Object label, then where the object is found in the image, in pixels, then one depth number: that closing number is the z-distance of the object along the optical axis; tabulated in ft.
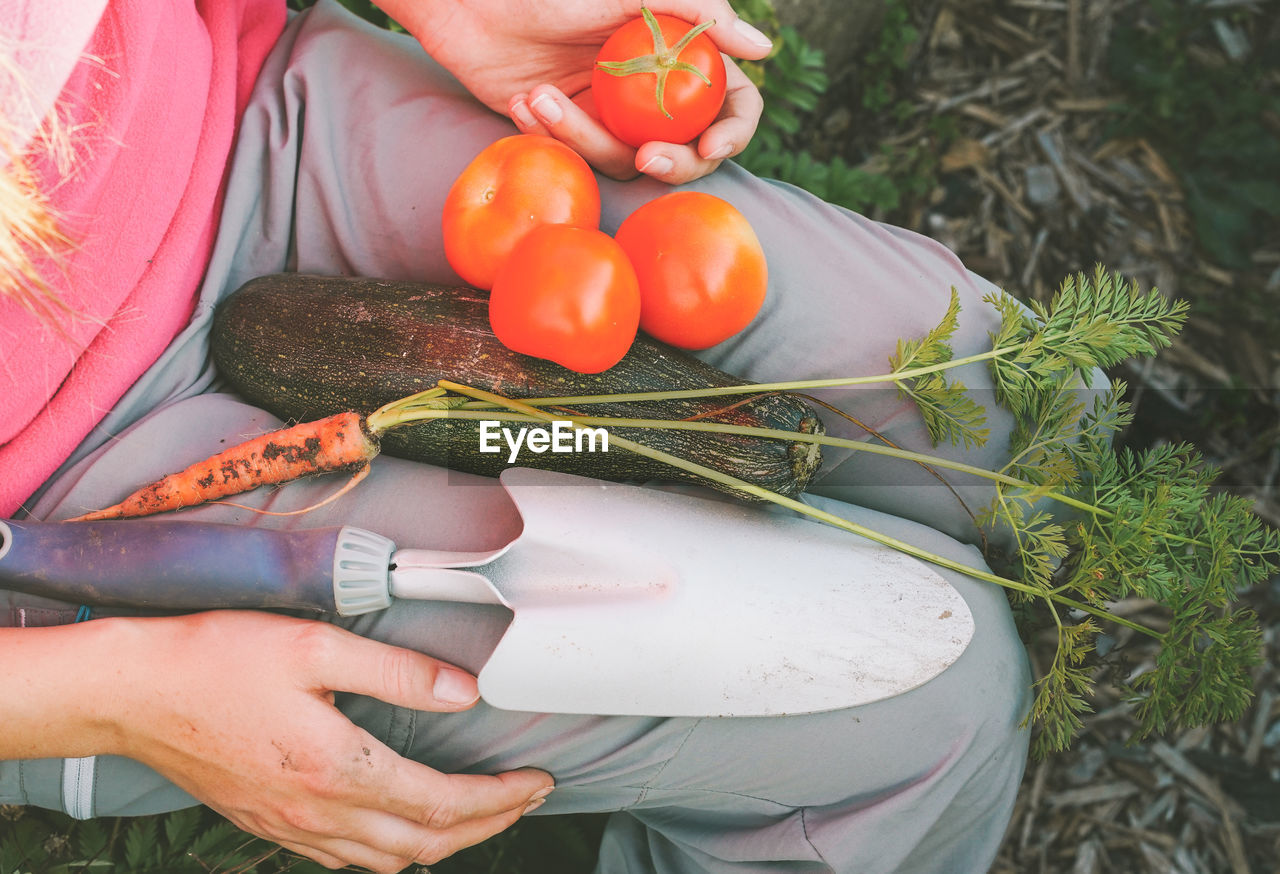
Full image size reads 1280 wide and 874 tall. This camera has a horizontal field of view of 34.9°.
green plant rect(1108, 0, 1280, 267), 2.98
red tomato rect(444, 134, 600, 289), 2.26
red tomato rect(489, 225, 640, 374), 2.17
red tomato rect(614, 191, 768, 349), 2.24
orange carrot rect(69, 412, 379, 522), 2.24
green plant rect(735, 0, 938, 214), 2.80
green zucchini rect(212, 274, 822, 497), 2.27
